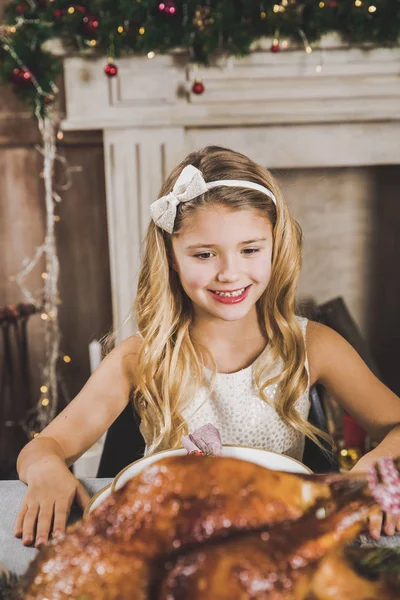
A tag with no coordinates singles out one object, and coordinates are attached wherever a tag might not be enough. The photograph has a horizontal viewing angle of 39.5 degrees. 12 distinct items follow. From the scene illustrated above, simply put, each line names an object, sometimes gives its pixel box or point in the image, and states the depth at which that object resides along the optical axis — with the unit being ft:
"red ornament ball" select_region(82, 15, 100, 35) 6.26
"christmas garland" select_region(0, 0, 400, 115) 6.10
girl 3.53
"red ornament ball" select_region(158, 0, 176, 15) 6.00
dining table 2.21
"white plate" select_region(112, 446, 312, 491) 2.28
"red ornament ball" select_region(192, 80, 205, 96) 6.56
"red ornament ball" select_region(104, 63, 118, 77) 6.42
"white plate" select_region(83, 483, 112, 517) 2.23
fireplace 6.70
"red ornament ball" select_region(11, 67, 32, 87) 6.55
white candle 6.25
